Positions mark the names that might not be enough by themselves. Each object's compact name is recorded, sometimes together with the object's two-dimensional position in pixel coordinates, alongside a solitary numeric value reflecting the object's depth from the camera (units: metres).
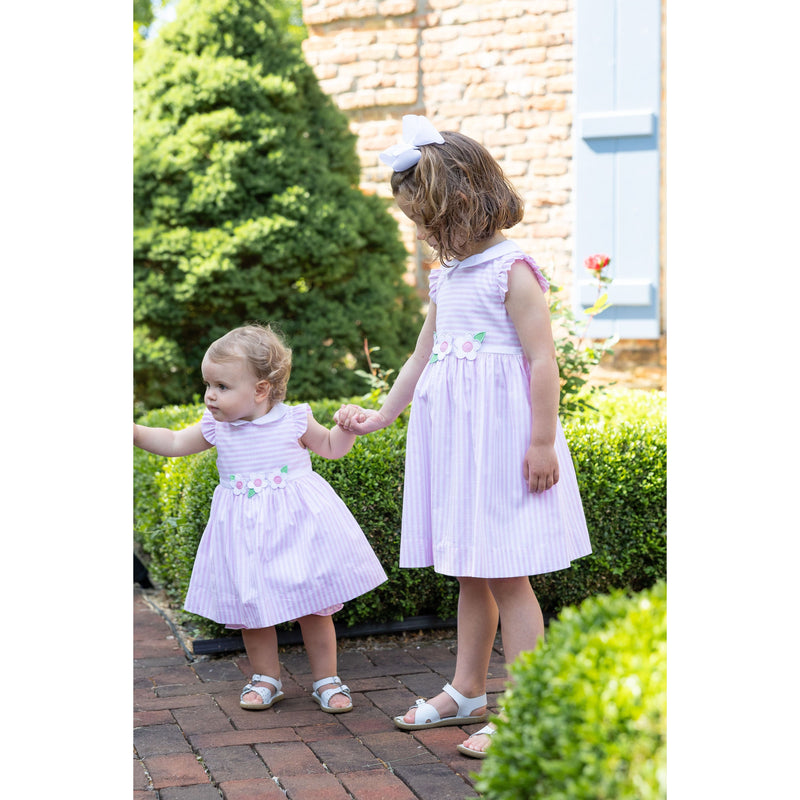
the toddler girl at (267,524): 2.82
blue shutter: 5.73
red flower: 4.52
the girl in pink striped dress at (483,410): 2.46
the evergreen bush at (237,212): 5.66
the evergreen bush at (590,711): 1.20
